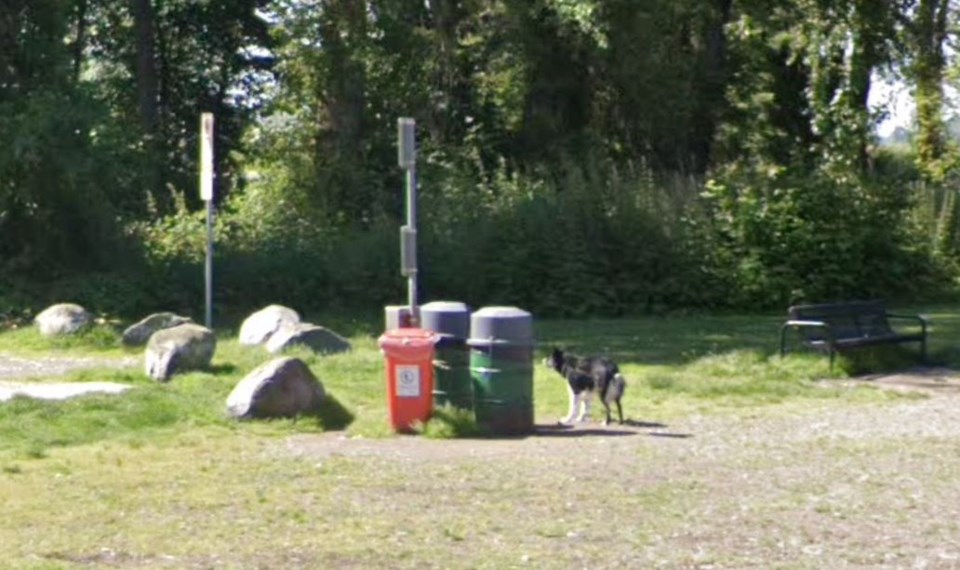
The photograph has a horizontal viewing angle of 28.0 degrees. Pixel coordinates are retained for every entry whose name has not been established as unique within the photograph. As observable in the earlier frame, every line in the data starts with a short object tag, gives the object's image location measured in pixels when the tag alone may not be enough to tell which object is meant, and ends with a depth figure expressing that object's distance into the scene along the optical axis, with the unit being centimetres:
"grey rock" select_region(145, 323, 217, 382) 1900
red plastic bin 1588
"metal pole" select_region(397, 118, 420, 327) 1647
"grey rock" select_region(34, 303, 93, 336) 2419
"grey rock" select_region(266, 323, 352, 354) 2091
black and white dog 1630
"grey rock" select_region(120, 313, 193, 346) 2259
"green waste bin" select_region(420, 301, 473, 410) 1625
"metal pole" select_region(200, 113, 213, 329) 2119
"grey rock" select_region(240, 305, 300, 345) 2169
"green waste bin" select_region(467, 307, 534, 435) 1578
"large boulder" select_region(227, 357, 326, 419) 1638
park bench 2033
